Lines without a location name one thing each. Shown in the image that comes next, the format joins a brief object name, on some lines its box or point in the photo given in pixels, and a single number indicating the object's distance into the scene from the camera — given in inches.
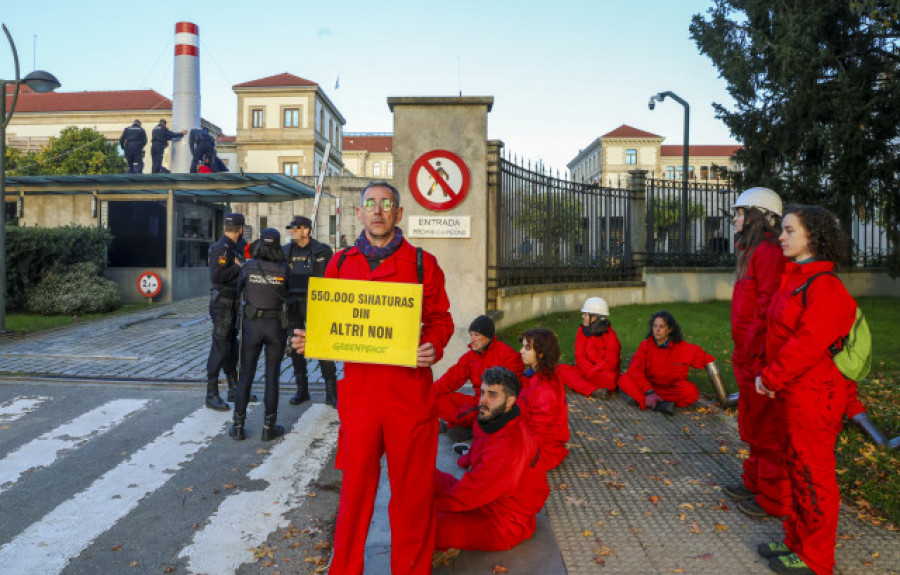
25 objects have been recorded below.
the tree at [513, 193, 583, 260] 493.4
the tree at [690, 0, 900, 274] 493.0
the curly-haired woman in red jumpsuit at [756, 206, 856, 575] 135.3
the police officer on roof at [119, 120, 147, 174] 895.1
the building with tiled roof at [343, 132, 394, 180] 3875.5
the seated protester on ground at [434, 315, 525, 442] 241.4
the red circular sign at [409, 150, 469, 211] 326.3
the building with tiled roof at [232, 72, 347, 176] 2701.8
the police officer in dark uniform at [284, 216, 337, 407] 290.7
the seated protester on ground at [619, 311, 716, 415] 282.5
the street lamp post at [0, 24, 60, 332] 499.5
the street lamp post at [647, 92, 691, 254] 679.1
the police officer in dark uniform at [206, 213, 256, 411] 285.3
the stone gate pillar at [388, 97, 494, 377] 326.3
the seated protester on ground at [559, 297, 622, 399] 301.3
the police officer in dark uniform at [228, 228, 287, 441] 245.4
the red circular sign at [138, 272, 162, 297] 737.6
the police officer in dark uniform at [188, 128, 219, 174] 838.5
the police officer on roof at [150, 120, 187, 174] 942.3
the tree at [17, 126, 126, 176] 2162.9
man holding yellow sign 125.1
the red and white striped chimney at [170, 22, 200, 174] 1483.8
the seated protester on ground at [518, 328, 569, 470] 201.0
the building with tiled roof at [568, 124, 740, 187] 3602.4
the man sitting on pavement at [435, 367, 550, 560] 145.2
